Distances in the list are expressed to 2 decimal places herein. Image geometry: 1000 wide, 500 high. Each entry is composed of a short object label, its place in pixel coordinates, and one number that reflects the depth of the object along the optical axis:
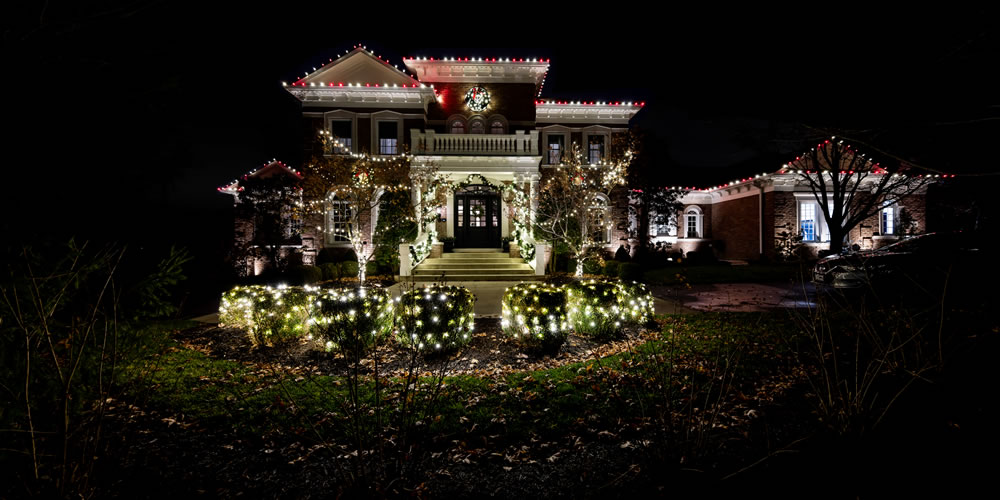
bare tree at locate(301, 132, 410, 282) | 12.30
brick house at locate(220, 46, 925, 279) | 15.84
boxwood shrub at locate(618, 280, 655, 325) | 7.04
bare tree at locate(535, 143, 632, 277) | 12.30
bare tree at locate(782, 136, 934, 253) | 15.66
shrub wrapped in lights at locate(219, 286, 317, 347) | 6.12
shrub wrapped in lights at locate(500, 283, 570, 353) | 5.77
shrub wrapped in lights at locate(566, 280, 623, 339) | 6.46
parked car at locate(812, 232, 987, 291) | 9.48
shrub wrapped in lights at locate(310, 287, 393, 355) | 5.33
